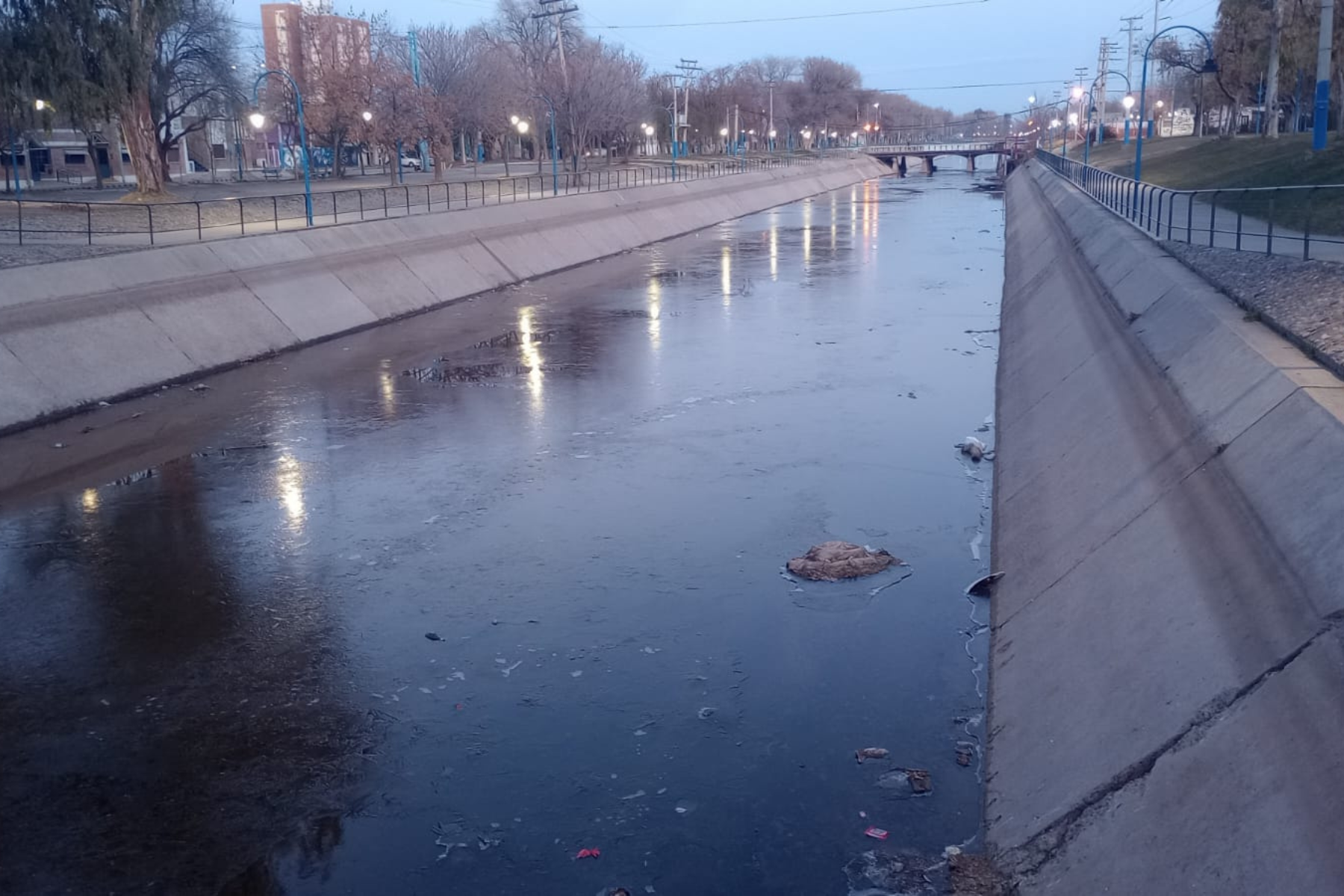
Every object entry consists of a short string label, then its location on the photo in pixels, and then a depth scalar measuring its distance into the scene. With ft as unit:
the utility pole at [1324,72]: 96.27
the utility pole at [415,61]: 212.84
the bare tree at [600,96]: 236.22
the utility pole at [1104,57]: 369.71
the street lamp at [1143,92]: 115.55
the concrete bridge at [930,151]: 416.05
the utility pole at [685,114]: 337.66
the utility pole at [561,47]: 230.68
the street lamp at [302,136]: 98.68
